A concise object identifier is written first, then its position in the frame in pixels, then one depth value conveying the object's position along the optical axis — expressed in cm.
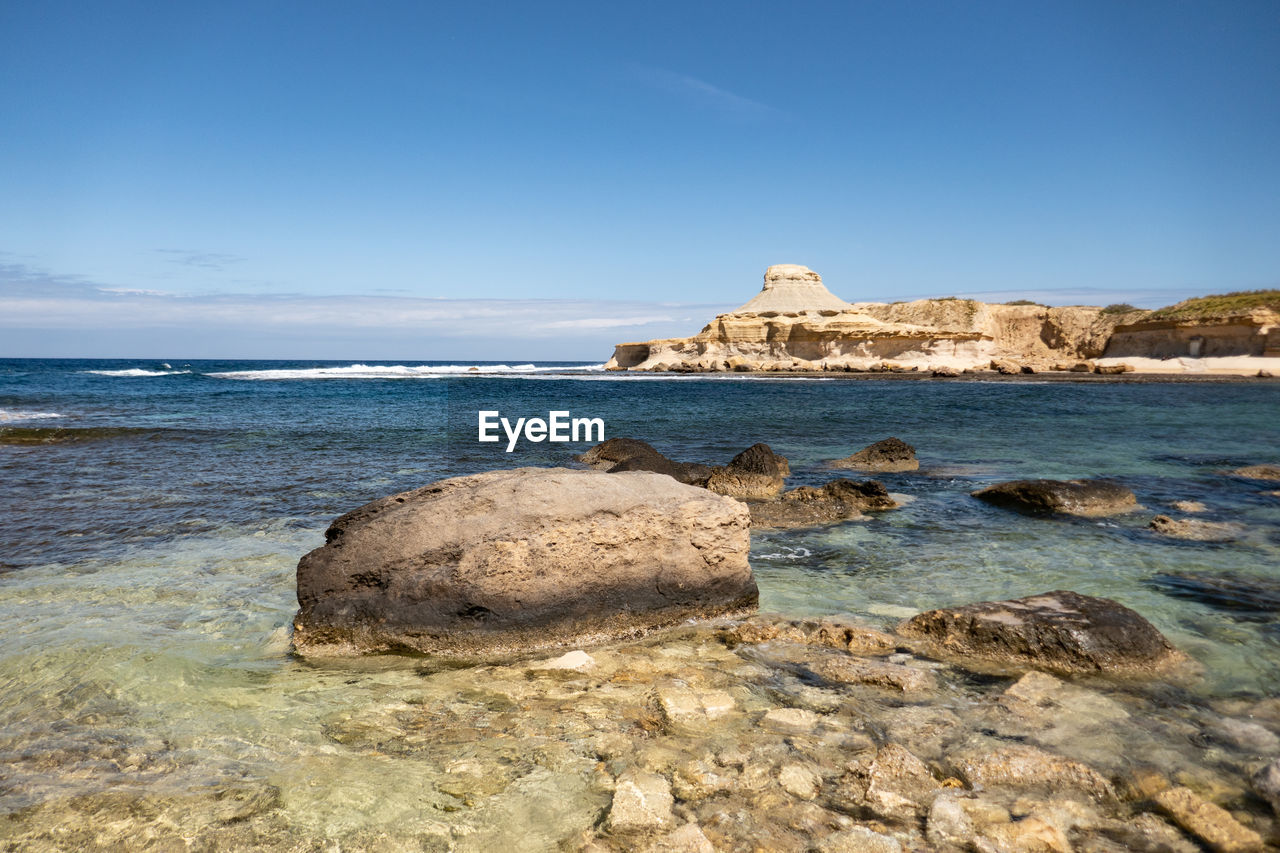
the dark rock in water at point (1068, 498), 845
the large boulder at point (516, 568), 432
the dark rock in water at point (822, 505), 811
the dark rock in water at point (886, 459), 1171
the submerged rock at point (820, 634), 435
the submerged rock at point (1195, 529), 720
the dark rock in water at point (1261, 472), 1055
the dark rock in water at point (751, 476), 932
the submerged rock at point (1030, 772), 284
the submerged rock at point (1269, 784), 278
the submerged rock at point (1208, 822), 250
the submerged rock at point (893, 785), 266
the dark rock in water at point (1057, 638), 408
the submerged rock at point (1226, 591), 518
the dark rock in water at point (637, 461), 979
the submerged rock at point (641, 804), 254
